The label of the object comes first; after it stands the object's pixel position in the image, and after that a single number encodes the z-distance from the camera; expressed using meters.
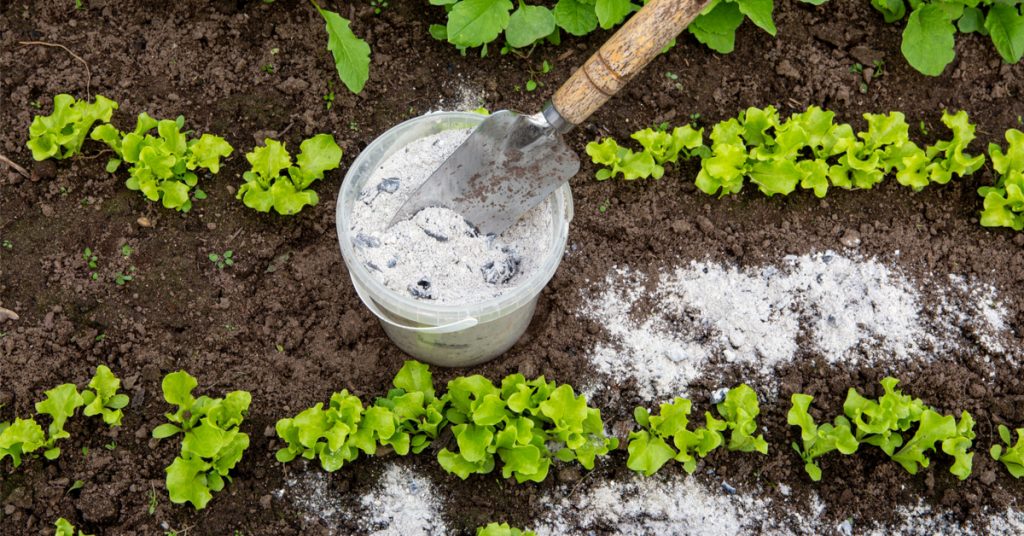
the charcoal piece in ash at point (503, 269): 2.63
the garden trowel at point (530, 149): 2.29
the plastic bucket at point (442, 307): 2.49
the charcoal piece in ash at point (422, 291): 2.56
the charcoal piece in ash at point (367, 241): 2.63
